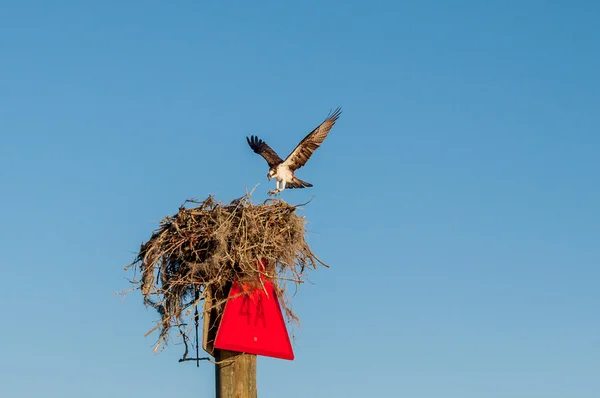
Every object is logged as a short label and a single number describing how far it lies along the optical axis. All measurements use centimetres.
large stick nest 1681
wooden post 1530
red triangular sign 1581
